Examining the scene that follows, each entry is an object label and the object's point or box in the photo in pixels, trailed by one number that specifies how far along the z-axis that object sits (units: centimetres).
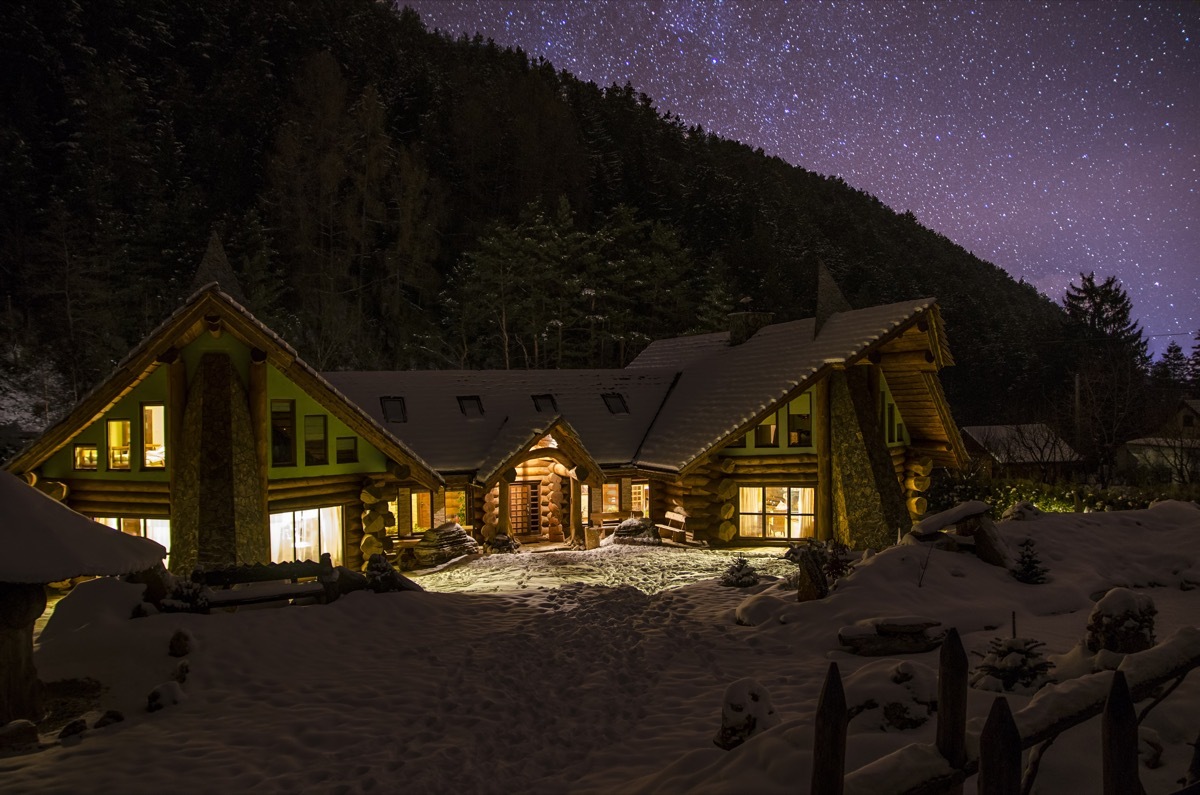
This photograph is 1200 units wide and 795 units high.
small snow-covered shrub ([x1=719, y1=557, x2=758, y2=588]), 1455
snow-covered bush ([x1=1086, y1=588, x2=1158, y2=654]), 654
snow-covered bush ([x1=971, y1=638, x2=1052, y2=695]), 668
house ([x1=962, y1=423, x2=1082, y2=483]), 3384
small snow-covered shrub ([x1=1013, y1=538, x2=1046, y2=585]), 1124
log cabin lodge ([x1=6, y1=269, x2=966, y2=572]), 1680
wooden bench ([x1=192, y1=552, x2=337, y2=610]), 1141
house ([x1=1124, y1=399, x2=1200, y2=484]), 3005
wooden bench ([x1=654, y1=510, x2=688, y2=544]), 2339
